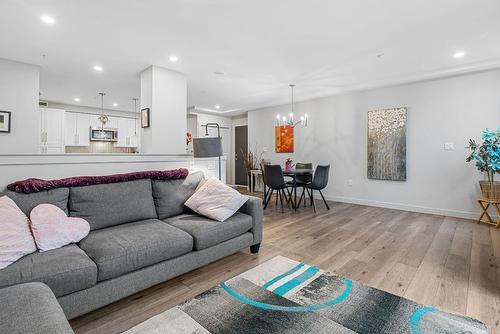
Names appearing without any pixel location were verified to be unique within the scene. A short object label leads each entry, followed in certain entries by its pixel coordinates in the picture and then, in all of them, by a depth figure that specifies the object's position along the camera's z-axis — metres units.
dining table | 4.86
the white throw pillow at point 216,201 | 2.46
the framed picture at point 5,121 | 3.56
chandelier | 6.21
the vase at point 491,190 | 3.58
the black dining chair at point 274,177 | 4.66
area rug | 1.53
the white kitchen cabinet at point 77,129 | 6.33
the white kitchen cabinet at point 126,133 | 7.24
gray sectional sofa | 1.50
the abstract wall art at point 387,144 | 4.68
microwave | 6.66
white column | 3.87
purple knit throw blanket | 2.01
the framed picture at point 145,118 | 3.94
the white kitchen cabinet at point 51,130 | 5.78
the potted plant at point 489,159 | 3.44
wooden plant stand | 3.59
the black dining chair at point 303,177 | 5.33
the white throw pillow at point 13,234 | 1.49
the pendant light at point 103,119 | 6.18
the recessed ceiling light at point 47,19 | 2.51
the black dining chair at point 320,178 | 4.69
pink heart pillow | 1.72
